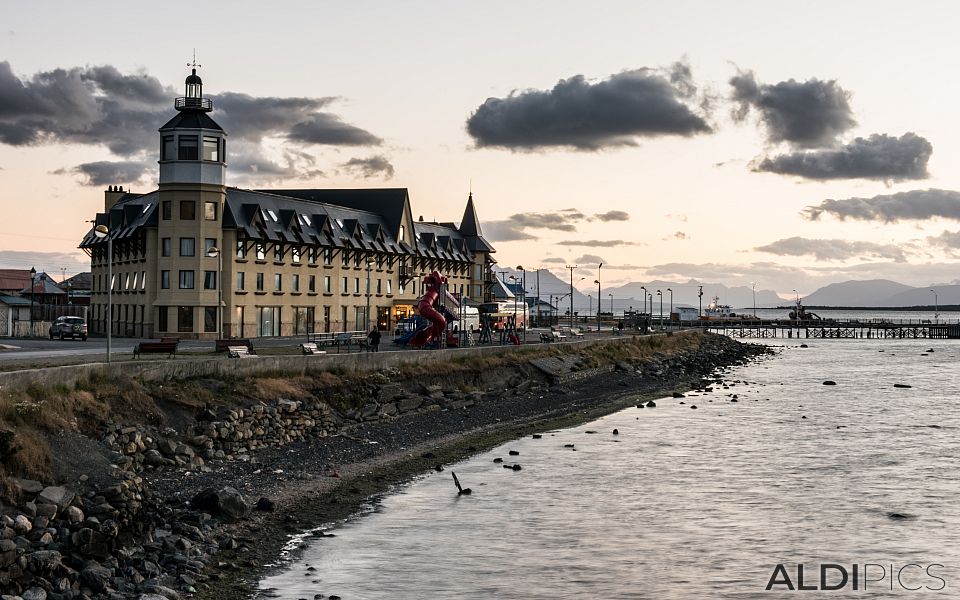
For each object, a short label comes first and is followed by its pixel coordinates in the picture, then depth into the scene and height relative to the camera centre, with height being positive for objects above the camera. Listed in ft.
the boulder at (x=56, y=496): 70.13 -15.18
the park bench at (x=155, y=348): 134.72 -5.55
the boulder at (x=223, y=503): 75.41 -16.88
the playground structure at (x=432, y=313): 195.93 +0.30
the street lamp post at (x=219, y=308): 203.99 +1.29
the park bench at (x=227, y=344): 149.89 -5.40
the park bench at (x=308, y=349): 151.43 -6.24
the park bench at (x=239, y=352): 138.61 -6.28
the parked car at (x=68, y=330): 205.98 -4.29
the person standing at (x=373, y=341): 177.65 -5.62
